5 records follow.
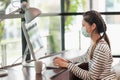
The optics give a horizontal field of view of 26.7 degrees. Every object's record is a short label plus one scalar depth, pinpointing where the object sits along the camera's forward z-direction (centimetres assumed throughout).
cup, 221
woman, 192
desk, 204
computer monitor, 272
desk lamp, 225
